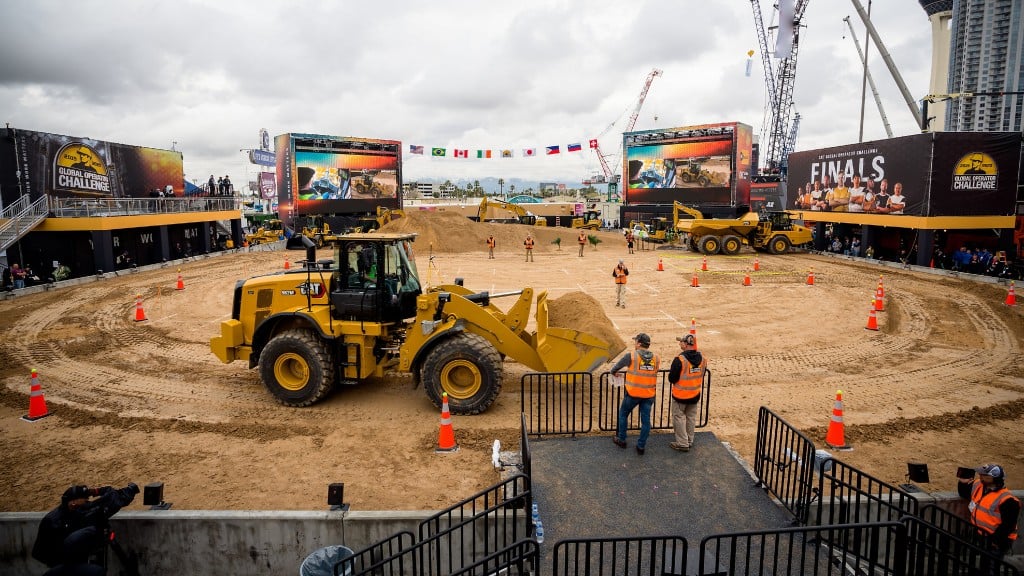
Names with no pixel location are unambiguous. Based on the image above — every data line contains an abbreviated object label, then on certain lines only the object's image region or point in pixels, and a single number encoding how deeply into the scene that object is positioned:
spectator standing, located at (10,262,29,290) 21.20
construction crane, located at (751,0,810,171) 76.27
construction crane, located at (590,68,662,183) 106.31
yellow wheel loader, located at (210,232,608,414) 8.71
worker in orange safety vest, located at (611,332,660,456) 6.82
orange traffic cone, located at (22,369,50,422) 9.20
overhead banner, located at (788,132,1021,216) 25.48
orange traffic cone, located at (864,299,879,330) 15.05
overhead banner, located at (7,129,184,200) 27.08
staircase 22.54
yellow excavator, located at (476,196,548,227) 49.34
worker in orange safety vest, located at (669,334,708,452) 6.80
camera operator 4.75
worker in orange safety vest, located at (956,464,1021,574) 5.04
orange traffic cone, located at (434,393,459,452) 7.85
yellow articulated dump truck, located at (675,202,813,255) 32.56
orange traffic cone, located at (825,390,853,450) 8.00
